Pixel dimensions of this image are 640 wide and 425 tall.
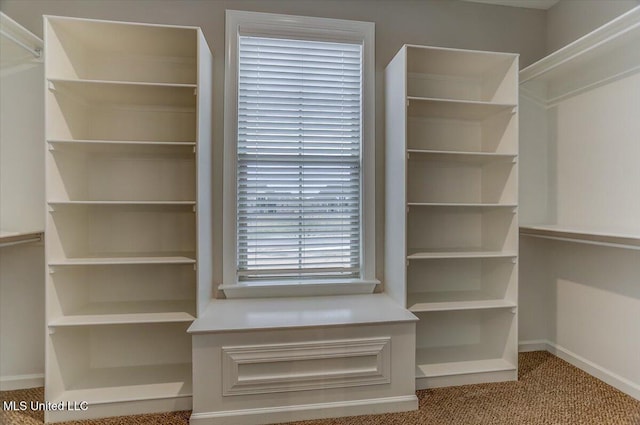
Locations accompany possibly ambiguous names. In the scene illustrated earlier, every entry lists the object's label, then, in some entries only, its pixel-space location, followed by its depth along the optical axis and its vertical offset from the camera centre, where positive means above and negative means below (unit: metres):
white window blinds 2.20 +0.36
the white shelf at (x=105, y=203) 1.70 +0.04
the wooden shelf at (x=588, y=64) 1.74 +0.95
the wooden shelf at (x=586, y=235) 1.64 -0.12
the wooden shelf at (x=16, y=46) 1.74 +0.95
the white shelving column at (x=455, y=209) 2.05 +0.03
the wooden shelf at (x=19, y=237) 1.66 -0.14
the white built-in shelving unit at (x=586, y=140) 1.89 +0.50
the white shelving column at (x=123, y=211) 1.77 +0.00
